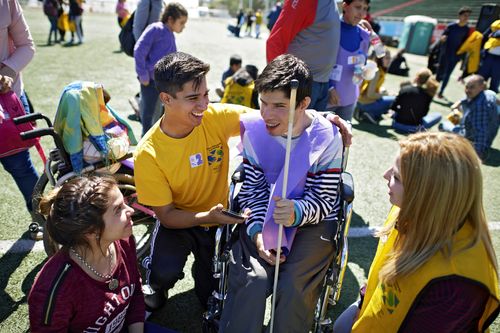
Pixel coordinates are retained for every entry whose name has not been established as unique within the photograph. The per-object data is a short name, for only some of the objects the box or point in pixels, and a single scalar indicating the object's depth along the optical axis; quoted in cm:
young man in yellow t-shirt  220
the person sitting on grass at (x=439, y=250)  135
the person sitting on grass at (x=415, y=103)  624
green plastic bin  1683
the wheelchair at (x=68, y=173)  254
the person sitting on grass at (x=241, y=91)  529
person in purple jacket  421
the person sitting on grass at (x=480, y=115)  527
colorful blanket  258
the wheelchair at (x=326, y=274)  199
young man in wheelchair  188
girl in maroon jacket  157
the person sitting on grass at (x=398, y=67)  1115
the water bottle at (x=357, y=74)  377
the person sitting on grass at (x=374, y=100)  663
